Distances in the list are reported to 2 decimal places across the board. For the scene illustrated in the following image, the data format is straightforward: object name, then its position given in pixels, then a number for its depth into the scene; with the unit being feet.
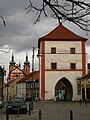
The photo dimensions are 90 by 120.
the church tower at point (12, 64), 292.63
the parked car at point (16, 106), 53.55
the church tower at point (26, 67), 292.67
